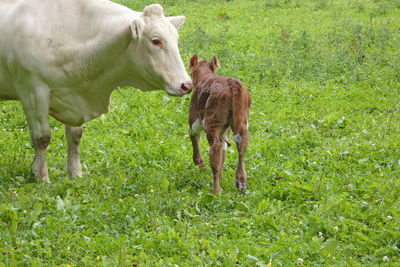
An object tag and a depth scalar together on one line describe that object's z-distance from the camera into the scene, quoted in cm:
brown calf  1186
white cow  1175
